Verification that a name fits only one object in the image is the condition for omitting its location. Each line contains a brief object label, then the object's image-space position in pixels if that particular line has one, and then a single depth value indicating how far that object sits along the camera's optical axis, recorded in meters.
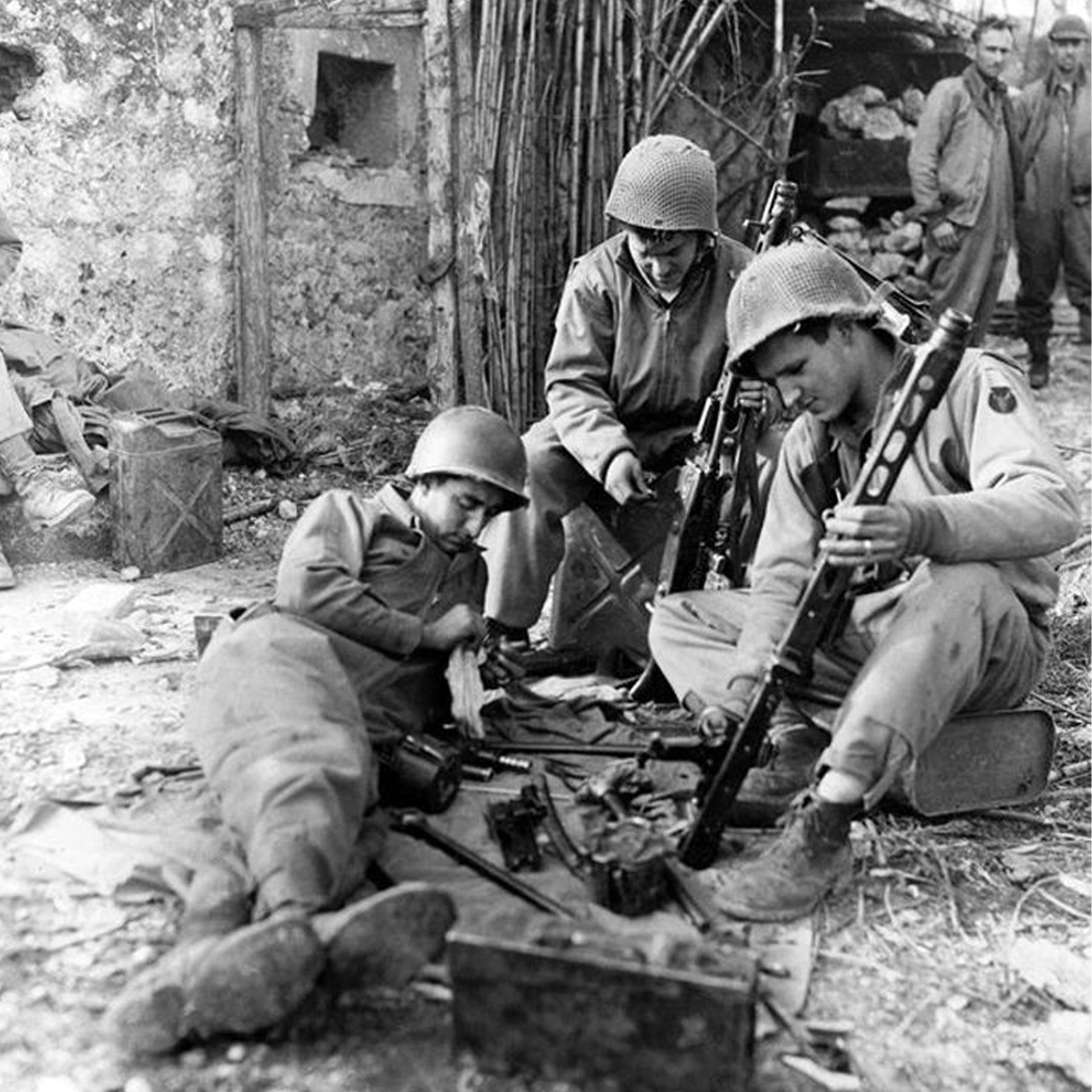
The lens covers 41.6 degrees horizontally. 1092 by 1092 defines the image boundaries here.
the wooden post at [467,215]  7.80
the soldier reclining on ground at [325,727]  2.62
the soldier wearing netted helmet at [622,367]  5.12
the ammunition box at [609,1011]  2.48
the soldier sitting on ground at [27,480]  6.39
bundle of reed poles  7.81
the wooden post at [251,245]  7.58
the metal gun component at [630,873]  3.27
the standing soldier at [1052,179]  10.27
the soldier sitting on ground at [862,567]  3.32
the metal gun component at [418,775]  3.82
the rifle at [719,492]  4.71
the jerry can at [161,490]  6.36
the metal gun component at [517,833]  3.56
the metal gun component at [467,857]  3.25
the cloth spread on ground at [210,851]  3.23
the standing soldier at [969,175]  9.58
